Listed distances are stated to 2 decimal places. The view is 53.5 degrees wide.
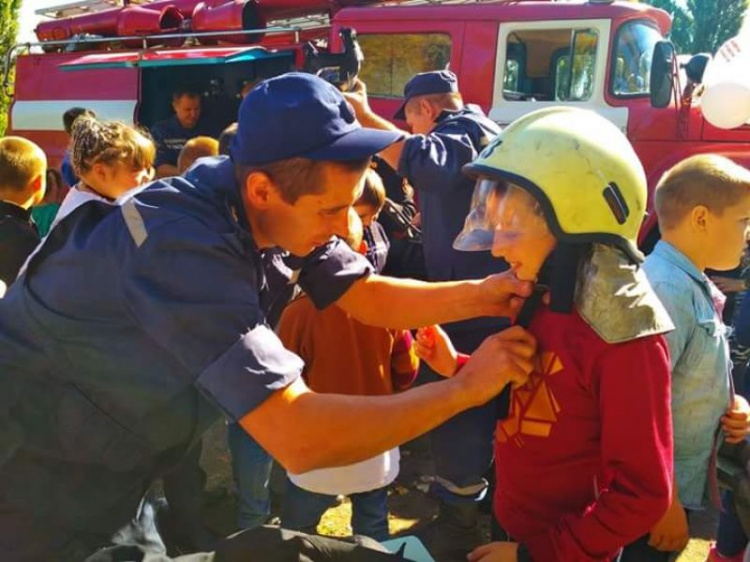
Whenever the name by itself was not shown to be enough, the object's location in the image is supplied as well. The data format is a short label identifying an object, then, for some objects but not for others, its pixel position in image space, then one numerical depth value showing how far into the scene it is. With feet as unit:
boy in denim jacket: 6.53
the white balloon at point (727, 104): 15.15
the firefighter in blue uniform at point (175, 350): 4.49
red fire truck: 16.40
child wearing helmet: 4.83
